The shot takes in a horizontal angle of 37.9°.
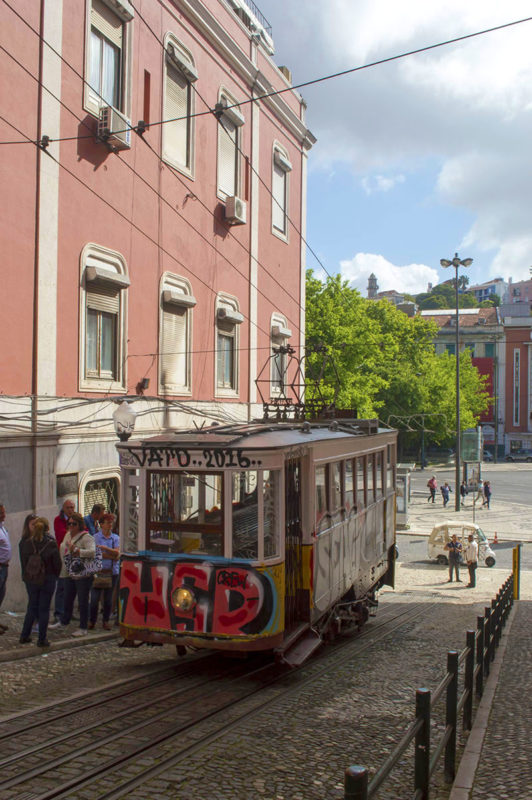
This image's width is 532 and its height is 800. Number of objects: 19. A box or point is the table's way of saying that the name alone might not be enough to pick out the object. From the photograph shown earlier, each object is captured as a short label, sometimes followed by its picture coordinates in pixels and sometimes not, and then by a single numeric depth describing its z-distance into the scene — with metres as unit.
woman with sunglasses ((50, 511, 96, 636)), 9.97
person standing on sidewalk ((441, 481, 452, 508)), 42.09
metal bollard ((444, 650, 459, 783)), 5.50
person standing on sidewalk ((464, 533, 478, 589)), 21.23
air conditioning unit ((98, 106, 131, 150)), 13.61
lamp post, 37.44
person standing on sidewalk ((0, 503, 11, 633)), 9.63
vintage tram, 7.73
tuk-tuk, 26.42
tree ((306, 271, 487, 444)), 39.09
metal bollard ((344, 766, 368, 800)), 3.31
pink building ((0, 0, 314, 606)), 12.12
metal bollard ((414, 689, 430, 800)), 4.69
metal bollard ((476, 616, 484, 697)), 7.49
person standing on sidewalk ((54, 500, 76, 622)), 10.81
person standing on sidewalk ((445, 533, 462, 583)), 22.55
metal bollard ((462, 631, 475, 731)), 6.58
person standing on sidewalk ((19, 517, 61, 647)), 9.10
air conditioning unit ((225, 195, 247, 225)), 18.36
